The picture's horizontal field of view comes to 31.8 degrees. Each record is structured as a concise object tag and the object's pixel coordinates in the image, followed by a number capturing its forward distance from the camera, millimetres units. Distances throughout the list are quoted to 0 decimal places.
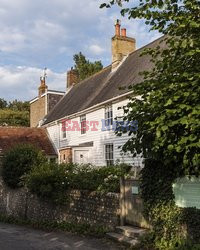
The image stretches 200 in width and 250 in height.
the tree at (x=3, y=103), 67156
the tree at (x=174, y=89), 6488
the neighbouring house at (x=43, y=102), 34562
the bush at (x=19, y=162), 16844
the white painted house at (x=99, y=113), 20741
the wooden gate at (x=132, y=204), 10031
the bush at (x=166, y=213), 7836
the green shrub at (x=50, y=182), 13406
